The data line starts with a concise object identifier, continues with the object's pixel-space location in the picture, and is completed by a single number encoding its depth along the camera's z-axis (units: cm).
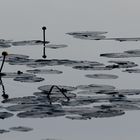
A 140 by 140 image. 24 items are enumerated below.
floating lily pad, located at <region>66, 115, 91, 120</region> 1337
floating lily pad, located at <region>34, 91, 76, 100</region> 1448
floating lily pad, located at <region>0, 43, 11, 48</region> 2028
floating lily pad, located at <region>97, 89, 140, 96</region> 1491
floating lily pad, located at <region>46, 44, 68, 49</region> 2030
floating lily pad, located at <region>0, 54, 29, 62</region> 1836
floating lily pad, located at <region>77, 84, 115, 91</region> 1522
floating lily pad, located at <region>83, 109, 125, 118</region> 1349
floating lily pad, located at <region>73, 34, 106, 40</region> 2198
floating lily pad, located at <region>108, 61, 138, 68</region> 1759
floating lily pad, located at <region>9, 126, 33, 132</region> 1280
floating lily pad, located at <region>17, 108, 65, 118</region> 1338
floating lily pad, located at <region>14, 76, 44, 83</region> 1593
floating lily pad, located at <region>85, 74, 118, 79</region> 1633
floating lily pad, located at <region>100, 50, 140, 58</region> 1891
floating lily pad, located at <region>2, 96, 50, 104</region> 1417
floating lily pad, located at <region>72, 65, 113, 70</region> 1723
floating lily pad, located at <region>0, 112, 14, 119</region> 1331
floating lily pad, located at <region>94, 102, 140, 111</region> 1388
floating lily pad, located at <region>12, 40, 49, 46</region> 2058
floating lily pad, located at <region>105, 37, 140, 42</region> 2178
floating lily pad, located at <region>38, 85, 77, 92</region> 1507
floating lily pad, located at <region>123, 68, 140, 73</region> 1684
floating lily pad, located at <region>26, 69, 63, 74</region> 1672
